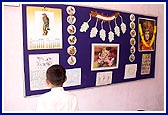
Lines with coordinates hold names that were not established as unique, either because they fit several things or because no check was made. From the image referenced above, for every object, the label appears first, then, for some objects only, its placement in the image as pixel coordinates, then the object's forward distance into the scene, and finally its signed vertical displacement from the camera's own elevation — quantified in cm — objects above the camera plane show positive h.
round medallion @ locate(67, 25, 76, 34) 179 +13
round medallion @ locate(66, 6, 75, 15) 177 +27
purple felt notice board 174 +1
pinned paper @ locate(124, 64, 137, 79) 220 -20
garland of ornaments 188 +17
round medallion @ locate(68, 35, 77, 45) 179 +6
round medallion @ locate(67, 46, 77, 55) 180 -1
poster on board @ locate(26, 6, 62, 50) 162 +13
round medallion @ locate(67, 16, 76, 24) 178 +20
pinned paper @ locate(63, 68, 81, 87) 181 -21
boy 127 -25
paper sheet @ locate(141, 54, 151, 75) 235 -15
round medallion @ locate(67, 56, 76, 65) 180 -9
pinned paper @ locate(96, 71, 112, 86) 200 -24
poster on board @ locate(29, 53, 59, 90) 164 -13
